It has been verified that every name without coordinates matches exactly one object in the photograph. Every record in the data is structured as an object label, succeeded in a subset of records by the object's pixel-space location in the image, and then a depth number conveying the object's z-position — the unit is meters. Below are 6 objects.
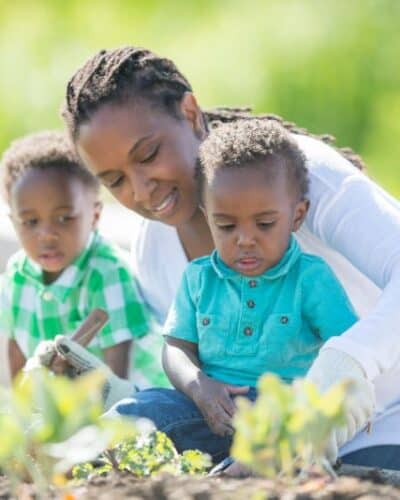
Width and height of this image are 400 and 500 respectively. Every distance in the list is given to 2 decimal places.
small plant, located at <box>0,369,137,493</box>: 3.28
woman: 5.37
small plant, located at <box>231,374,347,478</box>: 3.38
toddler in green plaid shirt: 7.25
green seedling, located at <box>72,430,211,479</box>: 4.49
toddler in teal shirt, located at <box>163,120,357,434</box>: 5.41
